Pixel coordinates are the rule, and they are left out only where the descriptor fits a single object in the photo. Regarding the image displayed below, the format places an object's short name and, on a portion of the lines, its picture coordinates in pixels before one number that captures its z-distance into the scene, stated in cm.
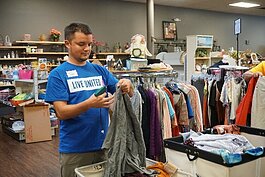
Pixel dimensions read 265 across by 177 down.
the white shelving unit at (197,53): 810
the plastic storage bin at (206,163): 148
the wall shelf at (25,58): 757
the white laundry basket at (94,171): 162
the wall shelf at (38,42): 766
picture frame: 1066
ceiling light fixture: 1056
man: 164
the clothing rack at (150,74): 311
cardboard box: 510
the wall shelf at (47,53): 782
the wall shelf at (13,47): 748
